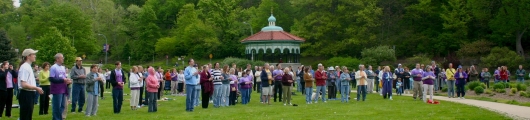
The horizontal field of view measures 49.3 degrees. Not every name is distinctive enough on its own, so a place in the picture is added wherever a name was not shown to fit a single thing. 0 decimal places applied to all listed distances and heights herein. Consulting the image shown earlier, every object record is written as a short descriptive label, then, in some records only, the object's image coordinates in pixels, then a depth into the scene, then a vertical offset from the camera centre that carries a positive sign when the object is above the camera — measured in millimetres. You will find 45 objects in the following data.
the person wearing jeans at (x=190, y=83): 17547 -402
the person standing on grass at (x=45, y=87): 14812 -473
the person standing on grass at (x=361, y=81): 22556 -398
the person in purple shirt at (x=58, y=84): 13516 -355
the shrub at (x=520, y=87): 26516 -712
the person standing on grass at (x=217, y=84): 18938 -462
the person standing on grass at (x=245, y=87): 20859 -612
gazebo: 51344 +2427
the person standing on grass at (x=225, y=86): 19486 -539
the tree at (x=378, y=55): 53062 +1482
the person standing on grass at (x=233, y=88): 20416 -635
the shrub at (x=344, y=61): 54497 +897
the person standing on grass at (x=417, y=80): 22391 -347
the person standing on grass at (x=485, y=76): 33031 -259
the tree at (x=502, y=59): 46844 +1030
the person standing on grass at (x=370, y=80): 28078 -448
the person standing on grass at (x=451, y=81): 23797 -411
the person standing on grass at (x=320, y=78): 21648 -277
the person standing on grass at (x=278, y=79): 21406 -322
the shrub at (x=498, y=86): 27095 -687
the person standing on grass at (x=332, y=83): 24000 -514
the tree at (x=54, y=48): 65875 +2427
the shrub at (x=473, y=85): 27825 -656
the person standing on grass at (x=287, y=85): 20578 -523
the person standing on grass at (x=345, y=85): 22219 -569
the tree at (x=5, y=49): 57719 +2003
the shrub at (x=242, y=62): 48812 +716
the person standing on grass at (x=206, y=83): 18266 -411
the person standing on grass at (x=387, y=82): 23781 -455
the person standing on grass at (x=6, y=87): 15172 -482
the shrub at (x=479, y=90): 25906 -834
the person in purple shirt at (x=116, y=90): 16547 -592
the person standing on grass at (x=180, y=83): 28312 -680
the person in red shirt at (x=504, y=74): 33281 -142
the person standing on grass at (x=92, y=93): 15539 -649
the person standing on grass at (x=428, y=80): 21484 -351
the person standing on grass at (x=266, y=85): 21000 -535
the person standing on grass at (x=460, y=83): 24062 -488
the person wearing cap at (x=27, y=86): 11594 -336
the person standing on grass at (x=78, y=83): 15020 -365
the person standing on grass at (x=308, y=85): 21188 -531
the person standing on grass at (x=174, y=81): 27688 -541
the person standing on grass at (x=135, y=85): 17458 -466
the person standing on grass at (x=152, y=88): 16891 -538
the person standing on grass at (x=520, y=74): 35281 -176
